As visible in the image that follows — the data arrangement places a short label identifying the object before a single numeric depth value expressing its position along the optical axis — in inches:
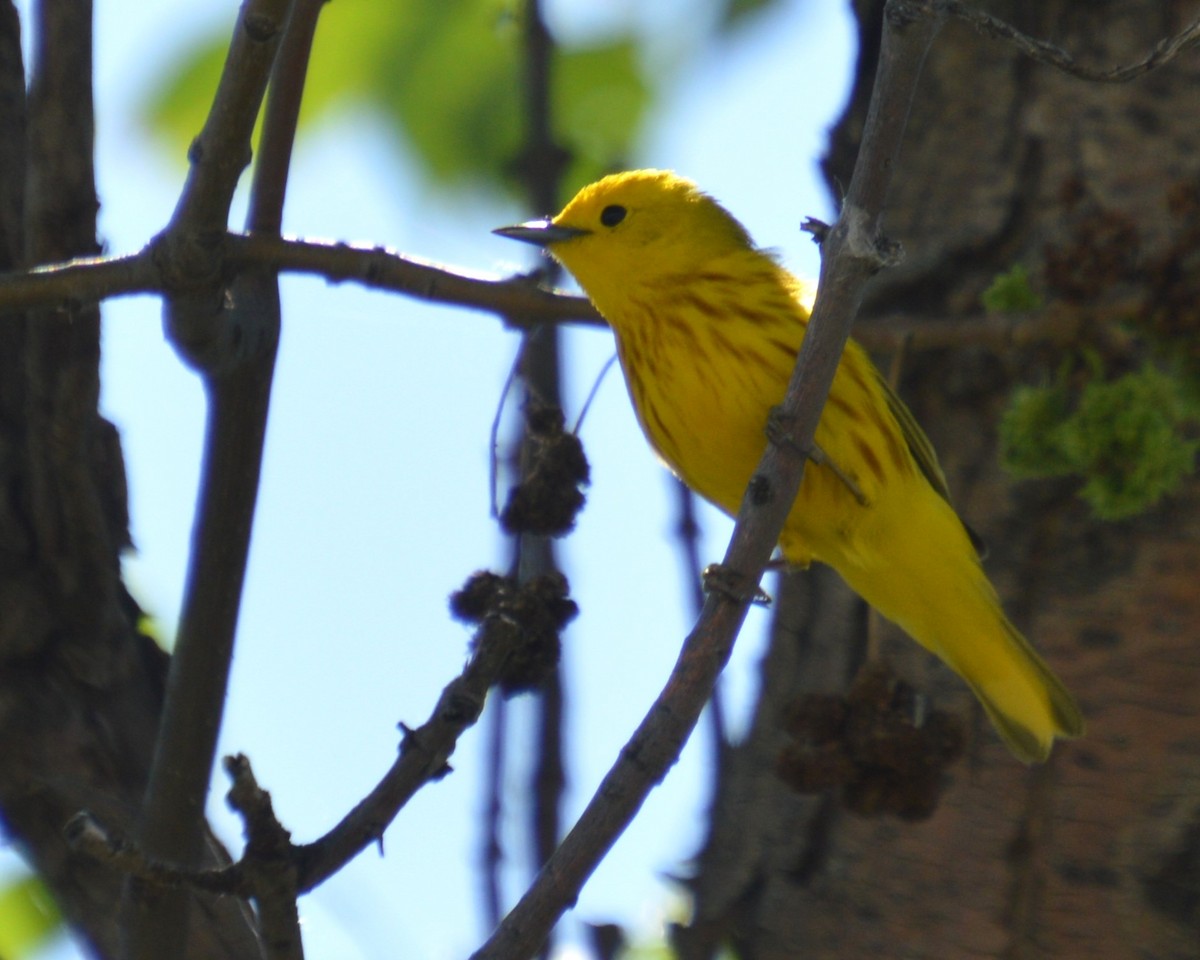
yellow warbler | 254.1
